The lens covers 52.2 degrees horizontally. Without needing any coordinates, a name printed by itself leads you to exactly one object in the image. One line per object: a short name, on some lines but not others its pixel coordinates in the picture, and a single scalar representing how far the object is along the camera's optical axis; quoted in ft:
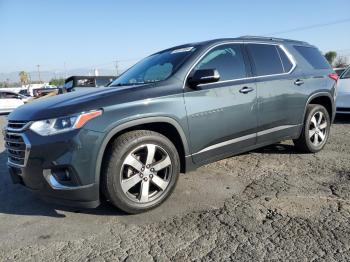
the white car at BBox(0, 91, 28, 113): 63.46
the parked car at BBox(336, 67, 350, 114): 28.27
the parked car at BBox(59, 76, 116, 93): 51.78
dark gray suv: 10.74
